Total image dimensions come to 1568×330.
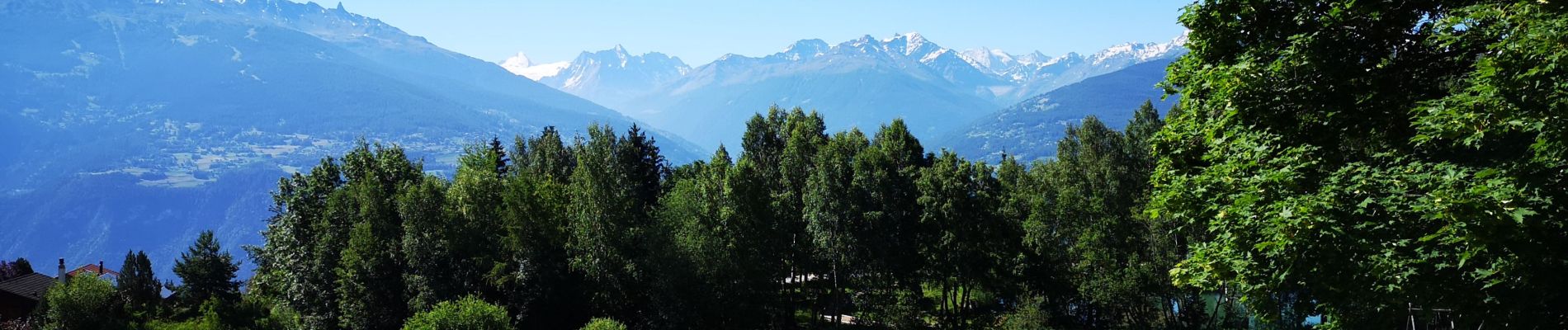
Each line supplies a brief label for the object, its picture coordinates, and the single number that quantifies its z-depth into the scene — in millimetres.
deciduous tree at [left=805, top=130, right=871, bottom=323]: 40406
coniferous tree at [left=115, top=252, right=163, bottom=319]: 57938
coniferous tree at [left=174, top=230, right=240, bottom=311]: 65062
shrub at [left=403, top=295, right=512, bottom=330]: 31766
